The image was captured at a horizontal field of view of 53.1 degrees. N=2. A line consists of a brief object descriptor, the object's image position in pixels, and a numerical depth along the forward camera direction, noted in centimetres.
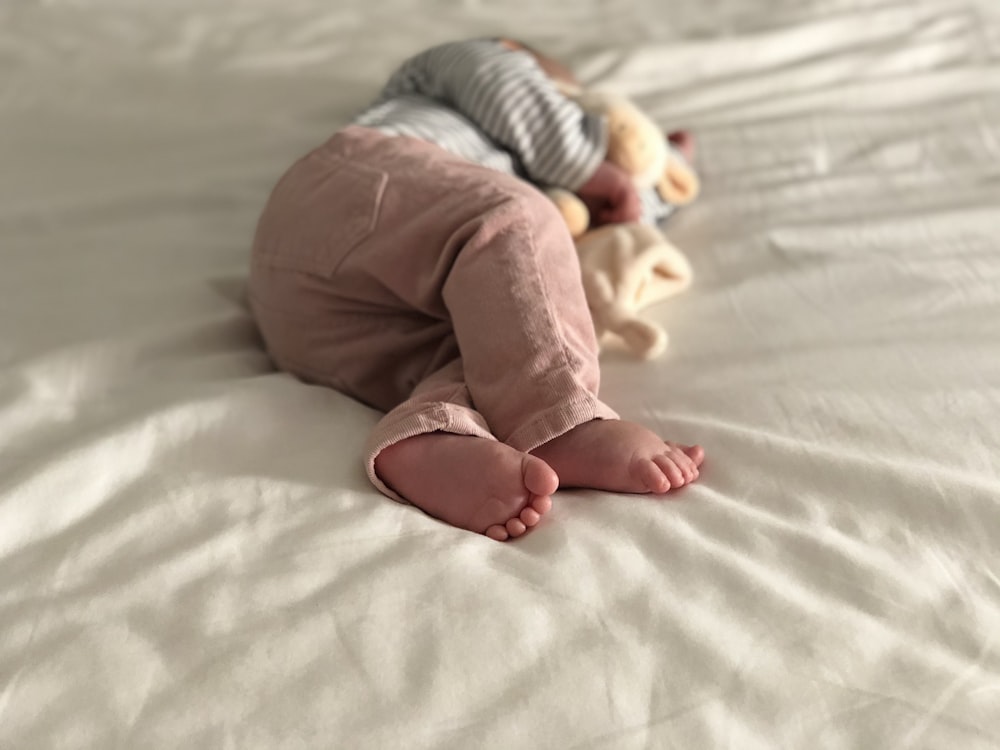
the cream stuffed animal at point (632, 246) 91
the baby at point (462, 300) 69
